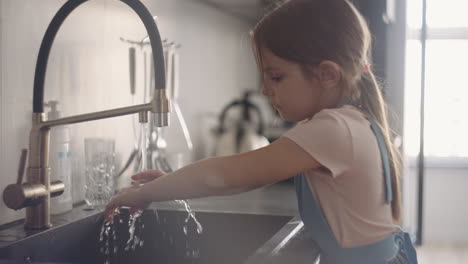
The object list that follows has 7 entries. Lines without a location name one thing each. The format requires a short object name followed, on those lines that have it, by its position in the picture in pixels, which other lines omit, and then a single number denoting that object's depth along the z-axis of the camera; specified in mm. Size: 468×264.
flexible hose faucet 933
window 4441
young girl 826
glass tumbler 1221
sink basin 1018
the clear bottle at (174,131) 1707
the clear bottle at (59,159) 1097
